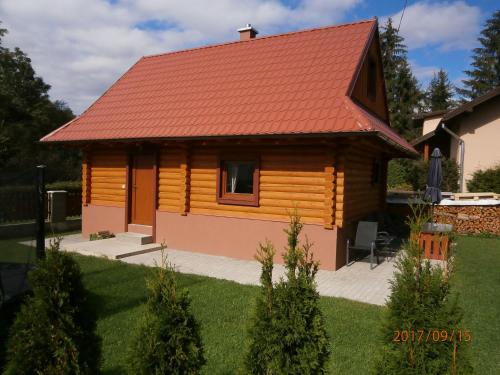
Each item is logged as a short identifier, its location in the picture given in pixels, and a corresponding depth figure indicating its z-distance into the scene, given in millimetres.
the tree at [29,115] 28188
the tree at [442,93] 43938
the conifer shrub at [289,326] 2617
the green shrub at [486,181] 16531
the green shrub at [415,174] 19000
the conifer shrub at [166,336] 2551
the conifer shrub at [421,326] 2459
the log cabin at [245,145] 8594
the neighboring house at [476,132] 17953
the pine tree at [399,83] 37250
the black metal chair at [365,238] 9000
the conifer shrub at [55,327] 2705
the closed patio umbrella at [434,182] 11945
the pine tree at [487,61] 40938
